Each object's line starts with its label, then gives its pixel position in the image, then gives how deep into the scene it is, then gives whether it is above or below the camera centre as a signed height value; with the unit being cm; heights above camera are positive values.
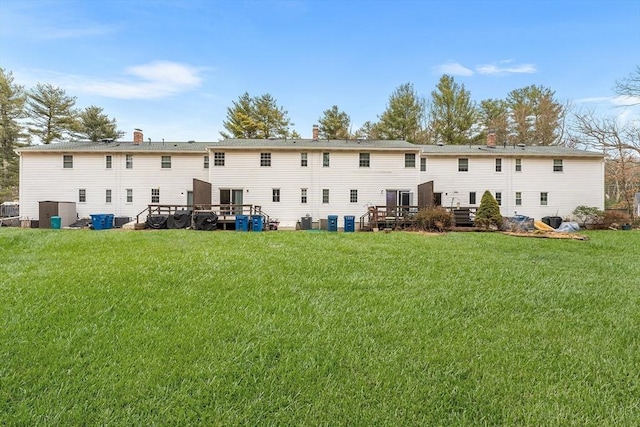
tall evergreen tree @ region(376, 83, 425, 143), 3334 +972
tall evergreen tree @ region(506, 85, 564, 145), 3316 +977
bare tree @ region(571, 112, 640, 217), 2305 +487
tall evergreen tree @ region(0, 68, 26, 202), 3172 +835
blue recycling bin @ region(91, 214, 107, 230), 1781 -53
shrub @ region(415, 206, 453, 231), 1580 -52
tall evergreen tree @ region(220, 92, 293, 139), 3397 +993
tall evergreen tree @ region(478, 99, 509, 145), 3491 +1001
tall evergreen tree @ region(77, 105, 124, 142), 3391 +933
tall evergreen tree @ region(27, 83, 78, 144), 3306 +1040
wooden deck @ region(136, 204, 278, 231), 1784 -8
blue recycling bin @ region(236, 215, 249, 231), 1656 -62
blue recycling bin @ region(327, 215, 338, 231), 1786 -75
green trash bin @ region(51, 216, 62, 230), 1848 -53
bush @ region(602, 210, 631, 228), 1853 -67
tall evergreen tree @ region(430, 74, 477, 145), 3306 +1001
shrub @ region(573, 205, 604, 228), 1922 -40
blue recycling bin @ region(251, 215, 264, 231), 1664 -63
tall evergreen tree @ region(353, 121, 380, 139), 3566 +888
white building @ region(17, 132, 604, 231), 2047 +226
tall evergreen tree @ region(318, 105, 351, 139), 3491 +930
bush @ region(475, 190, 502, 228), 1642 -30
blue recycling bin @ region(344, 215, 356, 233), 1769 -78
